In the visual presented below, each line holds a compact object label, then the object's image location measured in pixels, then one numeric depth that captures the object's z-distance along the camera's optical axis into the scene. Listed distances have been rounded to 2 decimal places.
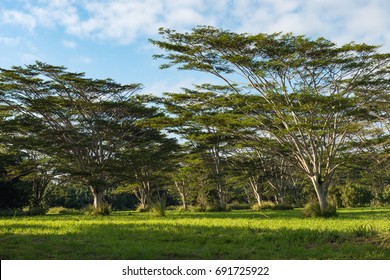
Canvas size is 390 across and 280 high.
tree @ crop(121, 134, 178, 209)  27.48
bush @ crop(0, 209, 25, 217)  25.83
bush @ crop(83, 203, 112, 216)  23.13
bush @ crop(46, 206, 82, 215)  31.12
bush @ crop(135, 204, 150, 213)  33.86
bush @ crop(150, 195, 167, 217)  20.69
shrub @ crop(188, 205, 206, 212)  30.70
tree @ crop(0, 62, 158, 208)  24.50
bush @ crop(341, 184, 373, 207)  42.12
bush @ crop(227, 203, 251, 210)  40.84
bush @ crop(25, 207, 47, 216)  26.59
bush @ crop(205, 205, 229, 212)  30.06
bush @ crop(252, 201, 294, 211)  32.94
